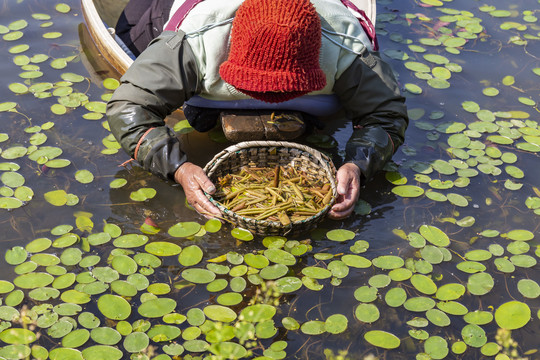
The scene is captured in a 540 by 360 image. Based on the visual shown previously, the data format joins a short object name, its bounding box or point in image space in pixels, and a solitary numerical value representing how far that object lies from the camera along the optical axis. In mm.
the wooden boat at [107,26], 4129
